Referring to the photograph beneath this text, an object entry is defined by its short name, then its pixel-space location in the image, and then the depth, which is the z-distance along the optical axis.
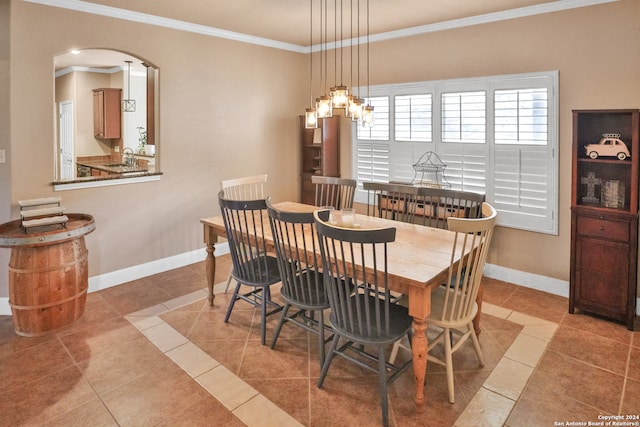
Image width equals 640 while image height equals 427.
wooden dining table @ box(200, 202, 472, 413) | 2.14
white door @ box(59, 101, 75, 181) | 7.47
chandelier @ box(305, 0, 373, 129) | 2.83
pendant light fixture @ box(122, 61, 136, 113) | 7.13
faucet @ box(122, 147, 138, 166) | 7.01
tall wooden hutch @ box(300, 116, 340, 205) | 5.18
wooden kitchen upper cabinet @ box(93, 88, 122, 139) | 7.22
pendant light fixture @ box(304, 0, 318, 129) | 2.95
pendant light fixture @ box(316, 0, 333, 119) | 2.83
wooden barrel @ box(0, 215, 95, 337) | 2.89
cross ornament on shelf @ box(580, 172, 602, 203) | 3.37
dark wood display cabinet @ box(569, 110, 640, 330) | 3.09
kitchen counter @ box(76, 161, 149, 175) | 6.13
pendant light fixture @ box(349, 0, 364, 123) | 2.86
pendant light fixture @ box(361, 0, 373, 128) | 2.94
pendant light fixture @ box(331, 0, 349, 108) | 2.81
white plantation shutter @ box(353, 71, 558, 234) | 3.73
